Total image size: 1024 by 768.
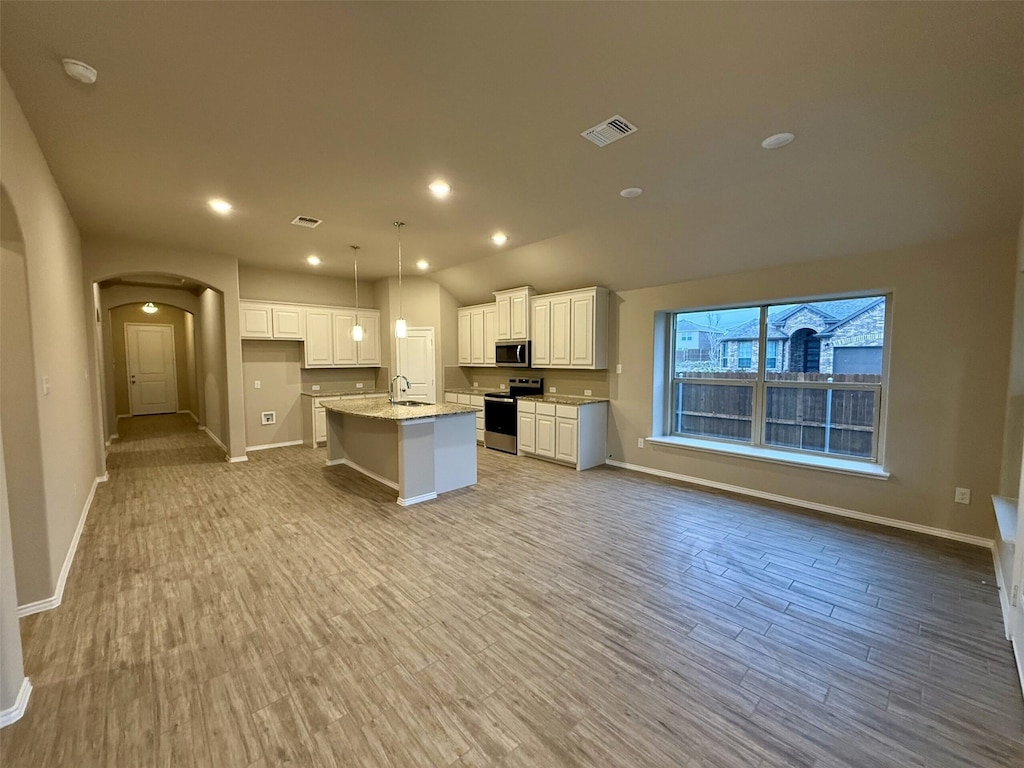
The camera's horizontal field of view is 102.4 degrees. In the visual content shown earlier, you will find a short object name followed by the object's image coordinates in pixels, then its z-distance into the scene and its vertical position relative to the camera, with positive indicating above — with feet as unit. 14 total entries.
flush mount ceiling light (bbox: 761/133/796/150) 8.40 +4.60
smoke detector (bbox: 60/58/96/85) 6.33 +4.56
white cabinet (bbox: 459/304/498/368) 22.97 +1.54
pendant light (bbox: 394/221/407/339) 14.09 +1.19
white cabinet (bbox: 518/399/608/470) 17.79 -3.16
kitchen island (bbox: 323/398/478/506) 13.39 -3.02
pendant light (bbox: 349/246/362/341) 15.57 +4.81
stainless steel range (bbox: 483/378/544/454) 20.86 -2.74
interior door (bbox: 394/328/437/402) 24.12 -0.09
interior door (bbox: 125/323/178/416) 32.22 -0.65
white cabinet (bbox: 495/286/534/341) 20.45 +2.50
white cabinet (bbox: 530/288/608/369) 18.01 +1.52
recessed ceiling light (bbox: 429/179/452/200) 10.82 +4.66
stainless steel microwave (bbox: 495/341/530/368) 20.71 +0.40
